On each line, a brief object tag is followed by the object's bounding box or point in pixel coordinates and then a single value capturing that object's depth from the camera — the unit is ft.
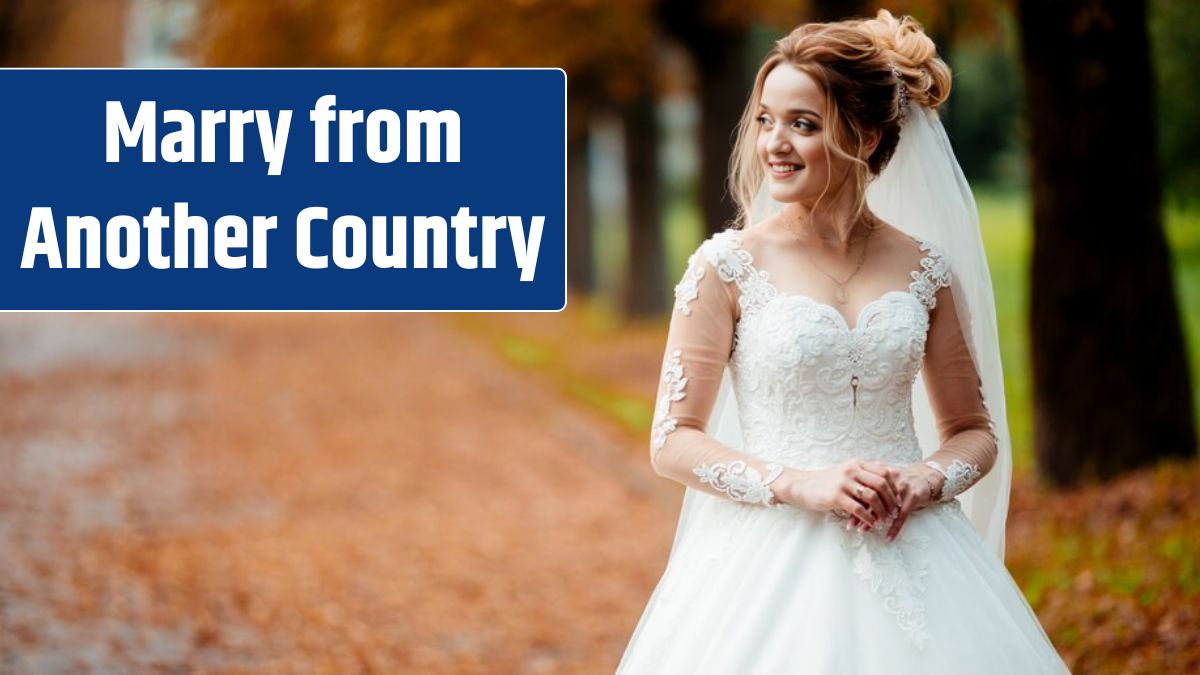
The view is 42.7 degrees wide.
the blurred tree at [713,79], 54.39
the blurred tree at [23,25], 109.91
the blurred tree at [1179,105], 72.74
